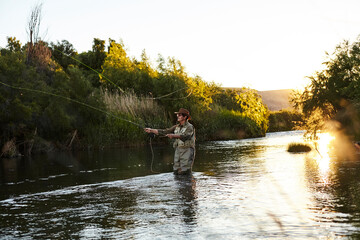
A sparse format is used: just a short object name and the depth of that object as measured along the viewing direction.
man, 11.27
